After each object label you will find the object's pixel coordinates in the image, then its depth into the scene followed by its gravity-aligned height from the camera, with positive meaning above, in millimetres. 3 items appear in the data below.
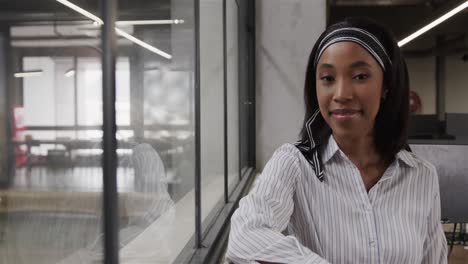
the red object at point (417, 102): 13541 +148
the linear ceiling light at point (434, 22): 6980 +1596
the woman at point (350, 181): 815 -142
